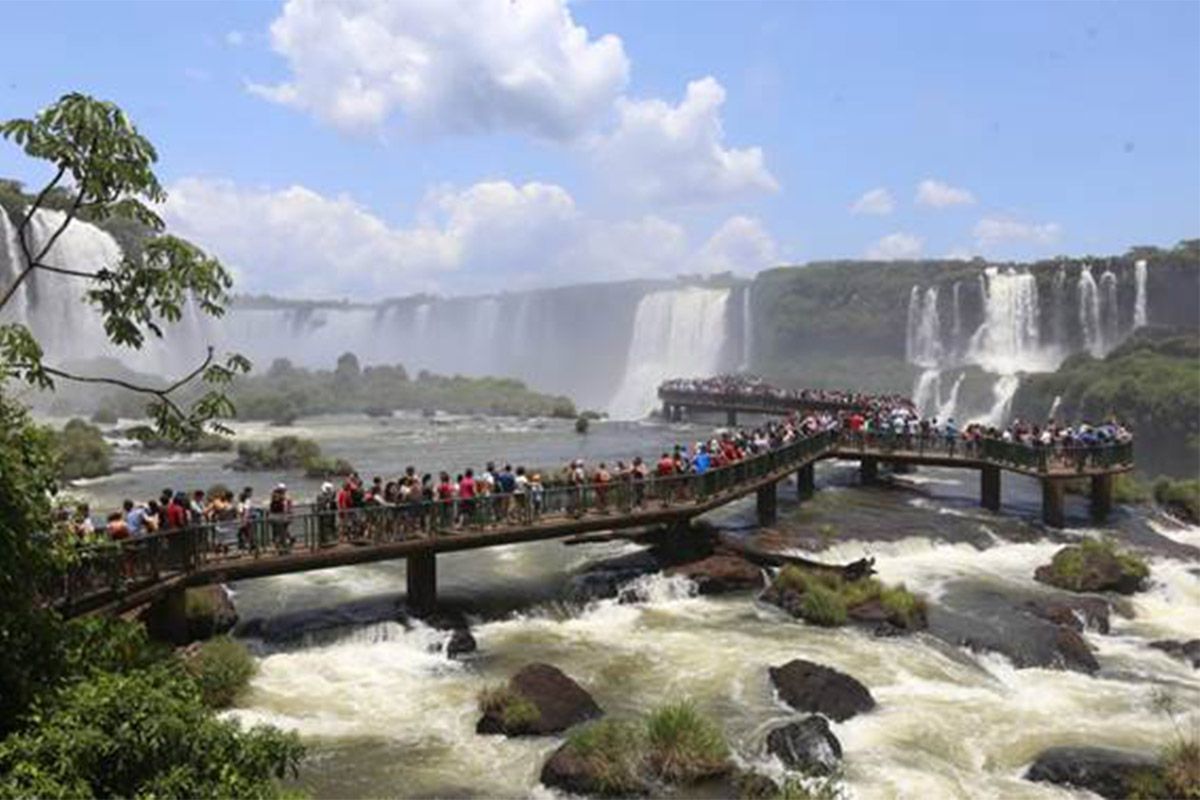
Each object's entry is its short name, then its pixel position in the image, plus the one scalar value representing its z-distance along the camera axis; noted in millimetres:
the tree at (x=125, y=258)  7062
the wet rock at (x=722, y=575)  20359
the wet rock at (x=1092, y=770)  11461
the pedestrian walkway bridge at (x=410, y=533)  13883
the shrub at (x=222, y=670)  13211
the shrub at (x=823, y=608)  17953
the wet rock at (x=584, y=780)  11211
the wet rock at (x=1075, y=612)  18391
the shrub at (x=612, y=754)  11234
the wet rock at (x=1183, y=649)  16703
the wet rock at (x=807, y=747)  11820
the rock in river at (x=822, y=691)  13633
